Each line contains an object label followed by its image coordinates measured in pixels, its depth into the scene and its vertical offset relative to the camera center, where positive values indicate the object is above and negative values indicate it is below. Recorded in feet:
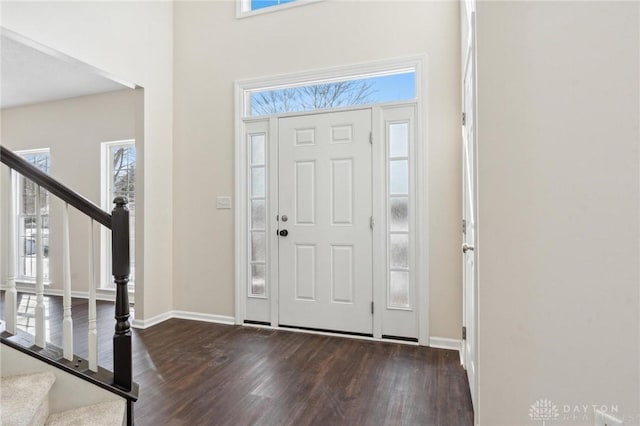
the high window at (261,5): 11.23 +6.97
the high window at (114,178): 15.47 +1.51
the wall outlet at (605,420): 3.99 -2.49
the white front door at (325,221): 10.37 -0.34
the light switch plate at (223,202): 11.82 +0.30
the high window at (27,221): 16.89 -0.48
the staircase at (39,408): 4.89 -2.91
